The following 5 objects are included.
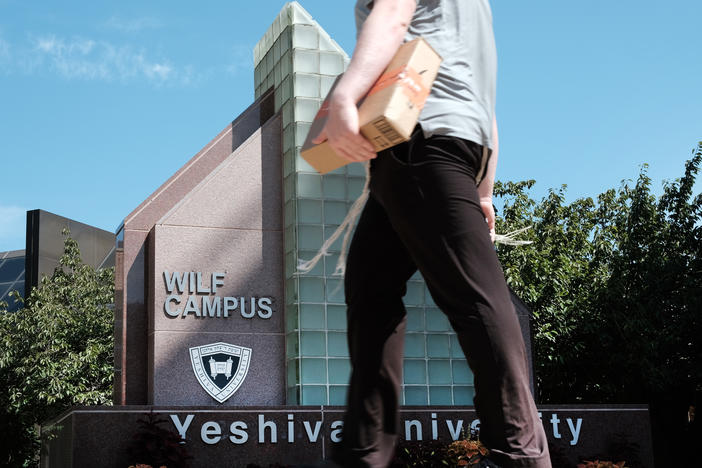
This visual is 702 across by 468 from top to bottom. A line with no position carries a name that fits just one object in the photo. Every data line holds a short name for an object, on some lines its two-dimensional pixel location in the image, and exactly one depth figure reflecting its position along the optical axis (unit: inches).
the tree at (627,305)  866.1
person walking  63.5
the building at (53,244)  1222.9
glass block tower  439.2
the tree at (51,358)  822.5
